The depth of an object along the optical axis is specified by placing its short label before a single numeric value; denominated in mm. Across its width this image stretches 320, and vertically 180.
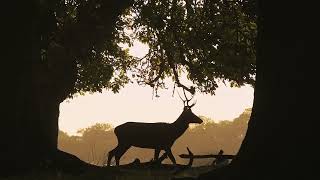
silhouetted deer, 35781
